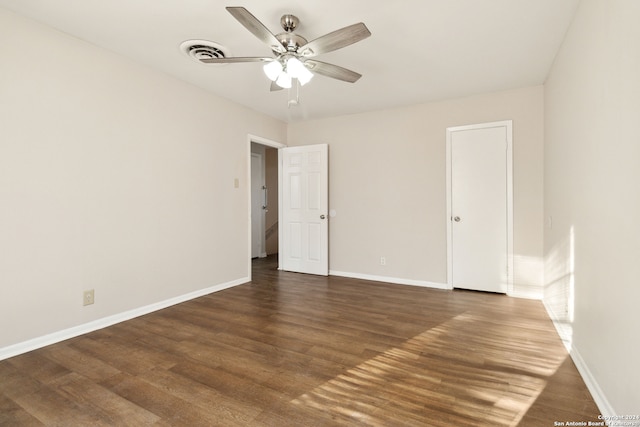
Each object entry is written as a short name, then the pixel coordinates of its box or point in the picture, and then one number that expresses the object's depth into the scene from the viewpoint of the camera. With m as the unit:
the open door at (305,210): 4.88
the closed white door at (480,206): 3.80
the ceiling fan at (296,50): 1.97
